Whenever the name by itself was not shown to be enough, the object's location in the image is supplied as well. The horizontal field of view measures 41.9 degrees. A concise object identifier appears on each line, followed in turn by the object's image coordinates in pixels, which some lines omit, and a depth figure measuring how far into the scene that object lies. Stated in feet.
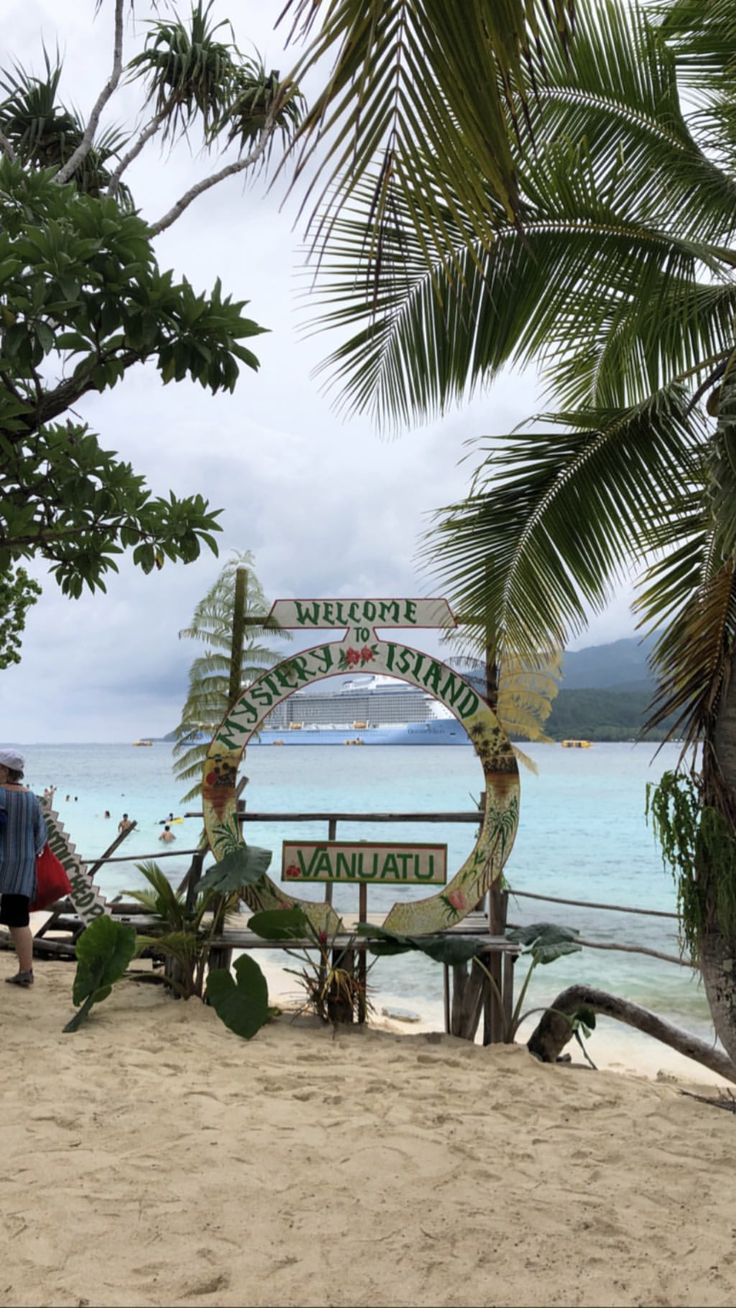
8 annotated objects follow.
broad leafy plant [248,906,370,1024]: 19.38
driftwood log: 19.65
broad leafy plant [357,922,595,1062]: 18.65
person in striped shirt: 19.74
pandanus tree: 10.34
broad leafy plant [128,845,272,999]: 19.36
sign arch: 20.38
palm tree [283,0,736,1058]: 13.74
